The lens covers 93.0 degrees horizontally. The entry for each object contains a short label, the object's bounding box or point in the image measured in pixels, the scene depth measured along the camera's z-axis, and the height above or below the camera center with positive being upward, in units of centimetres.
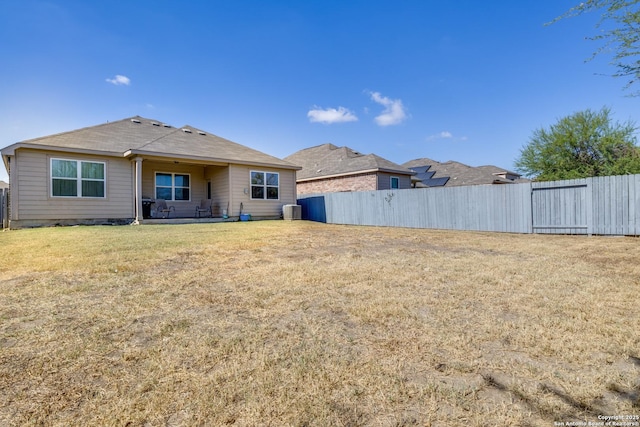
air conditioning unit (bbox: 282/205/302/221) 1525 +1
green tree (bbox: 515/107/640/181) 1680 +351
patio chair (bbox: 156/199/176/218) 1340 +28
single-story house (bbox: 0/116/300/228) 1070 +165
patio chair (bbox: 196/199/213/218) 1528 +24
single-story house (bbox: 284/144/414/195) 1925 +256
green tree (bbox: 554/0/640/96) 411 +249
